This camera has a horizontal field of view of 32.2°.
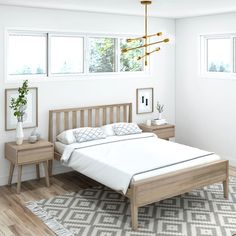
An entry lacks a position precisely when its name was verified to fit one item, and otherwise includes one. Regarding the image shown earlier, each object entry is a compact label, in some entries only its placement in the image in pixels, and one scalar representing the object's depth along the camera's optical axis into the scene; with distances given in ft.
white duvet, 15.08
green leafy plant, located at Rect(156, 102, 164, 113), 23.46
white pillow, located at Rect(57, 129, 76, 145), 18.83
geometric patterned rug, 13.99
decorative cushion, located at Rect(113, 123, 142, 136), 20.59
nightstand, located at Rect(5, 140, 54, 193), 17.51
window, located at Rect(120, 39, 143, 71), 22.86
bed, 14.35
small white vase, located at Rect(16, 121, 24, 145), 18.15
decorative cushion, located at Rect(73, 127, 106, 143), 19.06
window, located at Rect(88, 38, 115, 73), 21.65
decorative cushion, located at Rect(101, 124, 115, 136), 20.43
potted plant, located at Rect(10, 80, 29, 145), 18.15
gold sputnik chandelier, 16.38
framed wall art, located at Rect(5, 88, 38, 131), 18.58
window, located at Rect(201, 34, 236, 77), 21.71
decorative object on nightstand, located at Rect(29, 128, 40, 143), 18.40
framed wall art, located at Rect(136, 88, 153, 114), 23.24
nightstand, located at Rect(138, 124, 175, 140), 22.29
